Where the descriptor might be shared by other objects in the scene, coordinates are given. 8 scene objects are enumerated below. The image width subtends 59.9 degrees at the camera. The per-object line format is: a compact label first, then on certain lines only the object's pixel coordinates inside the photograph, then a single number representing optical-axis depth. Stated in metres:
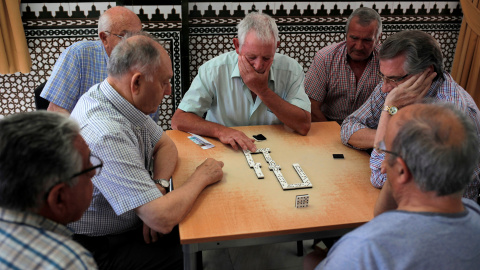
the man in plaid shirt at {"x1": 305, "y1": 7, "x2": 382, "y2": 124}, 3.15
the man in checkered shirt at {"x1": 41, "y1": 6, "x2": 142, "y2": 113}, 2.83
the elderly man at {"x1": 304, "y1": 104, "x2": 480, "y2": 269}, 1.17
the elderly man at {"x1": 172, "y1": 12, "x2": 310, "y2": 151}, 2.59
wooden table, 1.65
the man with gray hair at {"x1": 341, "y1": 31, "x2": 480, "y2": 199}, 2.04
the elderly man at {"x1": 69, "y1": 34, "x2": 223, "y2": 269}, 1.73
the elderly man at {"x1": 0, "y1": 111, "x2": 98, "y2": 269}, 1.06
